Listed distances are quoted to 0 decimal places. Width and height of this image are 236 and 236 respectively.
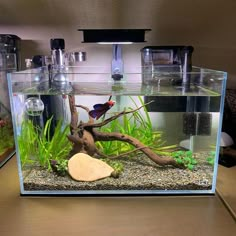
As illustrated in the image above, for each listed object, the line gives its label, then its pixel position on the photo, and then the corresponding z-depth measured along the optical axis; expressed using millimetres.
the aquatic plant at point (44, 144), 764
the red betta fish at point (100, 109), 750
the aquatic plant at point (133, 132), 785
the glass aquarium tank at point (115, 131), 715
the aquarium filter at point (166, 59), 902
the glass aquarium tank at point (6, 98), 949
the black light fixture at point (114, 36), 865
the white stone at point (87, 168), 720
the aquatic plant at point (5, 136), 943
